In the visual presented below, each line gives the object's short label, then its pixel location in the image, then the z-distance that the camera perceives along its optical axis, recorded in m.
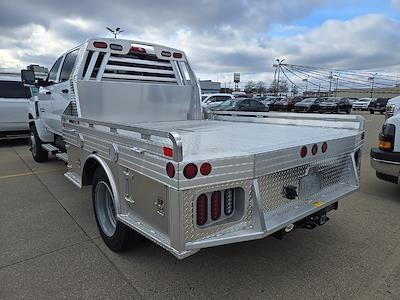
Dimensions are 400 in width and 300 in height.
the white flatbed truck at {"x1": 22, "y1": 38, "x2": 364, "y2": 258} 2.27
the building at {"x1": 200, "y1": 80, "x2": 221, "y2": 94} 76.12
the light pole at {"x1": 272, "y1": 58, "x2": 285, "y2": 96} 66.38
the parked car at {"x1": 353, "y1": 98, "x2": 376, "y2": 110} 37.91
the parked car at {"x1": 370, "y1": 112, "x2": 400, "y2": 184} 4.64
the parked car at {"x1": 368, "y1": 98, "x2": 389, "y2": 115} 35.38
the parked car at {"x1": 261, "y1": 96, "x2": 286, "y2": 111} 36.11
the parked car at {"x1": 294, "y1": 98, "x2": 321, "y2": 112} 30.55
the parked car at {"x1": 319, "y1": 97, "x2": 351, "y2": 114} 31.00
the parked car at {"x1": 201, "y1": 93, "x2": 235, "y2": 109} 22.01
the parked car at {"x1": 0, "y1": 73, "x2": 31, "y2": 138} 10.56
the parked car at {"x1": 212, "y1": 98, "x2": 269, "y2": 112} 19.06
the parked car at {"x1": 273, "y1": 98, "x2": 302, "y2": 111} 34.59
